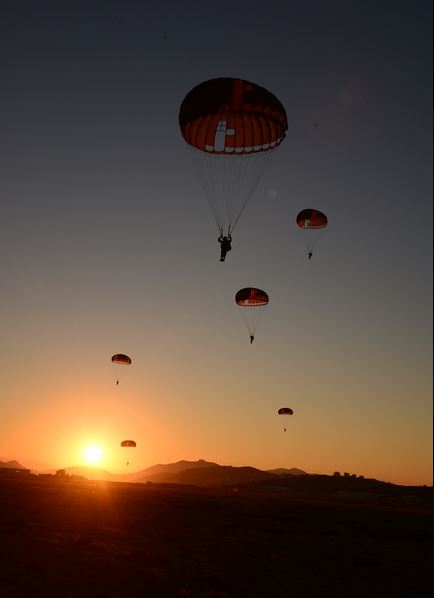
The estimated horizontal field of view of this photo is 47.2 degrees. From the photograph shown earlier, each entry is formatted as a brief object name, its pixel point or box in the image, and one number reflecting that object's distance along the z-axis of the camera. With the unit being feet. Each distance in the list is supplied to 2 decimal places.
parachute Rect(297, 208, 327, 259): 127.44
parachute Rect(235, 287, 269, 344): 122.83
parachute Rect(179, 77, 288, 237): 72.13
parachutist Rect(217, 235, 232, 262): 85.87
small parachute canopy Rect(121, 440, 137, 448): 238.68
